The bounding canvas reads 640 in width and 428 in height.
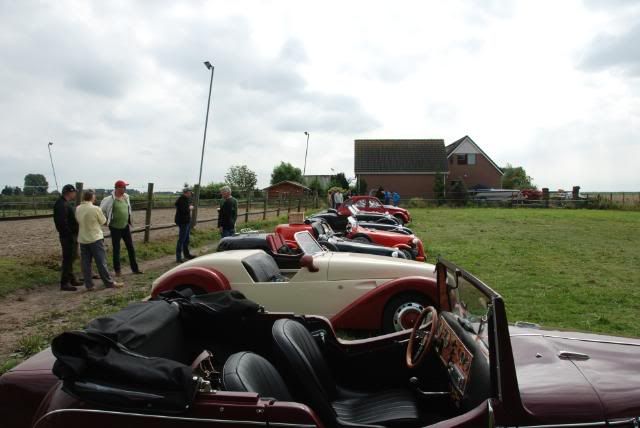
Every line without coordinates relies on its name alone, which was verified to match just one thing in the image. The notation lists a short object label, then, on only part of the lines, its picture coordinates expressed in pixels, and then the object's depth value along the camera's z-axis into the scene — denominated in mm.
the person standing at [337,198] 22705
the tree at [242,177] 85125
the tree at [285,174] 81875
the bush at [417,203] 40188
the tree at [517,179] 77562
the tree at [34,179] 72812
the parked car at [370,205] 19672
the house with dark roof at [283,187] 69512
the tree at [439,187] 44309
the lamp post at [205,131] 16344
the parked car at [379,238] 9834
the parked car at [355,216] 13445
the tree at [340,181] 56219
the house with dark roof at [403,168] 48812
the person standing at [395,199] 30931
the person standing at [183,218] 11289
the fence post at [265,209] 22578
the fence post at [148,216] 13094
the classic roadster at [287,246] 6777
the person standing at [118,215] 9281
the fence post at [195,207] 15795
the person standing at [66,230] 8305
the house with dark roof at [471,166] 53000
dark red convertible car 2232
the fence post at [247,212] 20958
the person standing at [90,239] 8219
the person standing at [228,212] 11797
